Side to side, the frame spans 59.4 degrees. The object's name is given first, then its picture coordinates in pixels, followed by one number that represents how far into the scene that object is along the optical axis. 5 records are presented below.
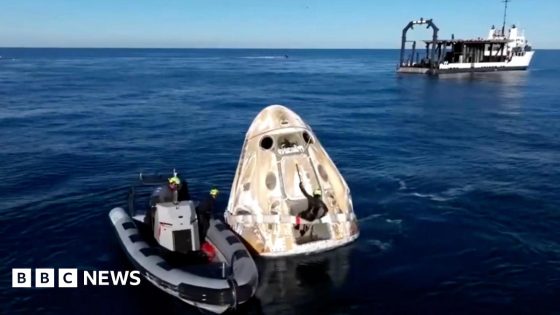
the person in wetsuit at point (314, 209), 19.00
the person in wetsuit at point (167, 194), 18.17
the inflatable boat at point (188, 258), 14.80
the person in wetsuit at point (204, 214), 18.78
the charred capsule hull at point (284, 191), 19.27
